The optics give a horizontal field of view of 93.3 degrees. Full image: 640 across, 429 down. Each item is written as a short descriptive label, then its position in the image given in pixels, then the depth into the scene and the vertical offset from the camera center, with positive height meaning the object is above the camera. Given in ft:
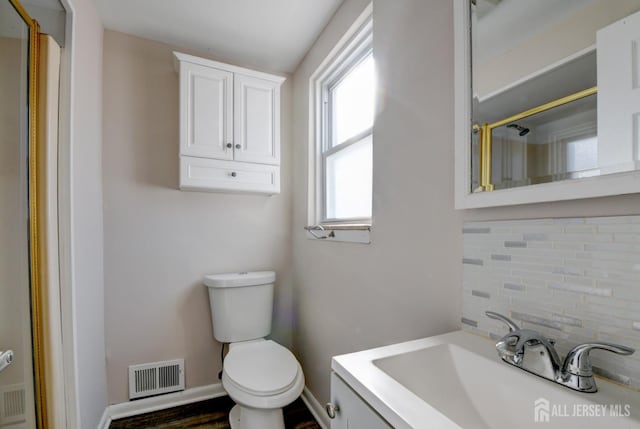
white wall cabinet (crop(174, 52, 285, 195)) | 5.83 +1.76
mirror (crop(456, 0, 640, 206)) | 1.83 +0.88
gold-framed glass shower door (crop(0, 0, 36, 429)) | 3.10 -0.17
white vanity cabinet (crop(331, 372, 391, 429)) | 1.81 -1.30
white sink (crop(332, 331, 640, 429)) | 1.61 -1.12
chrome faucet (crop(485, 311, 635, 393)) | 1.76 -0.92
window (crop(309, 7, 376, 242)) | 5.18 +1.56
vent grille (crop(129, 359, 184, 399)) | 6.00 -3.35
